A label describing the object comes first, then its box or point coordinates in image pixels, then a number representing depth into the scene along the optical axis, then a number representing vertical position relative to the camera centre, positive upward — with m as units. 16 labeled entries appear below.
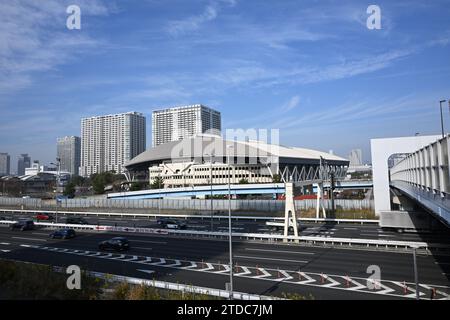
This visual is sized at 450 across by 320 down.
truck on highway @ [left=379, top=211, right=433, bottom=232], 39.91 -4.47
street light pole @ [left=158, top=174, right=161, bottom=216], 73.06 -1.79
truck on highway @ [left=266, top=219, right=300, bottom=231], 44.83 -5.21
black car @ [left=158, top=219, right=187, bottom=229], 48.44 -4.95
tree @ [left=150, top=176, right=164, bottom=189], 126.51 +1.79
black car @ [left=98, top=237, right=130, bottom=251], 34.21 -5.30
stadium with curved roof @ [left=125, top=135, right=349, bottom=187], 123.75 +8.90
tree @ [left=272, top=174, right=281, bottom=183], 115.44 +2.29
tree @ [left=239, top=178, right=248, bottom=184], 112.35 +1.50
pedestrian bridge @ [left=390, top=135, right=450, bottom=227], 15.28 +0.17
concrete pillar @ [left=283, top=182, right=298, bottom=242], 38.16 -2.29
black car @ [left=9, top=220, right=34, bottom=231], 52.44 -4.94
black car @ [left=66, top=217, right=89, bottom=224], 55.38 -4.65
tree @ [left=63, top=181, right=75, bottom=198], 125.88 -0.10
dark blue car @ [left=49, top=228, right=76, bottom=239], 42.86 -5.20
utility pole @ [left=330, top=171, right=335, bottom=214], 56.05 -0.61
